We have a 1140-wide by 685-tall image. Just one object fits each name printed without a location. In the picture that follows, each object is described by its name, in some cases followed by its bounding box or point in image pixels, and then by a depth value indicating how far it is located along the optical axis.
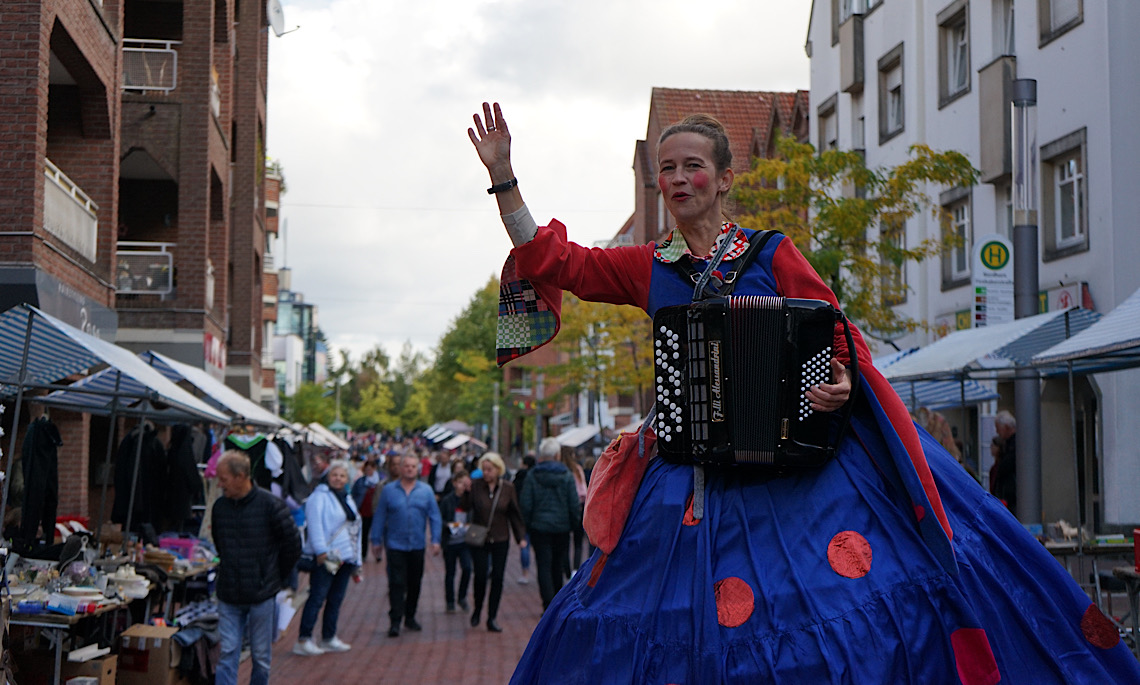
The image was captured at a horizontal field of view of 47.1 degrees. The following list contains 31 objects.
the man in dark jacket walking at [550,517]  14.05
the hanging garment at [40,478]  10.34
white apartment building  17.06
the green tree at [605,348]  37.03
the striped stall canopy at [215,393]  15.16
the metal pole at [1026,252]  11.47
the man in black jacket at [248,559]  9.16
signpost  14.06
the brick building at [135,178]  13.32
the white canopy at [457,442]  59.62
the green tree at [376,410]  119.88
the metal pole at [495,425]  64.71
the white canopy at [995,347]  11.88
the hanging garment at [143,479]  13.49
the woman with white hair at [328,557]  12.47
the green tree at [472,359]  69.50
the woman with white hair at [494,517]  14.36
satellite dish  32.59
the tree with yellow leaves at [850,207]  18.33
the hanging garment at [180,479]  14.42
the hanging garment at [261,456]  16.39
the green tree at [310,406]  77.88
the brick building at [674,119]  34.38
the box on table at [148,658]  9.26
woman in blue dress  3.29
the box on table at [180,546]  12.97
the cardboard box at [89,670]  8.54
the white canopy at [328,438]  43.02
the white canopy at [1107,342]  8.85
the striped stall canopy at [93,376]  9.14
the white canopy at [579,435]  45.38
